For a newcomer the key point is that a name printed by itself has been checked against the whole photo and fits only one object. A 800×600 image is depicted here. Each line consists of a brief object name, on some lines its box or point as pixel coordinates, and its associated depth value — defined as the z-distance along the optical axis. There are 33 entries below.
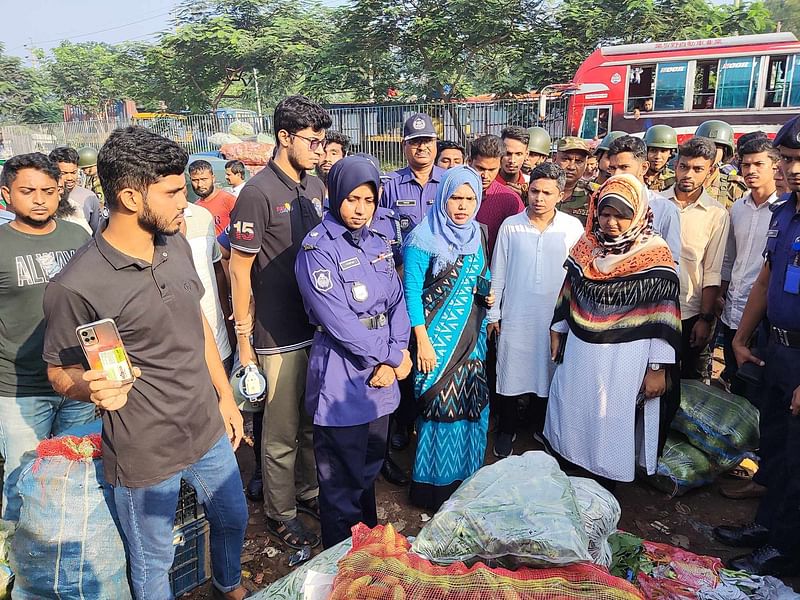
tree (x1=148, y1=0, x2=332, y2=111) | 22.19
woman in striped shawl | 2.90
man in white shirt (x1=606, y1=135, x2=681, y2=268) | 3.49
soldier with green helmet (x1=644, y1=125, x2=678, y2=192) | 4.61
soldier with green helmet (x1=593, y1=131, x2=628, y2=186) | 4.57
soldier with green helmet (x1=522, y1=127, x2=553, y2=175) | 5.07
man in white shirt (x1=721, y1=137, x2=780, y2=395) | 3.68
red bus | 11.49
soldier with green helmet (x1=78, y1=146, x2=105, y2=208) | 7.16
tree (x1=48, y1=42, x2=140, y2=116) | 33.66
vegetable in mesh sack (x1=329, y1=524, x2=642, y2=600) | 1.41
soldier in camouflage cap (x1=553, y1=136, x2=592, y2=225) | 4.54
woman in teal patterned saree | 3.03
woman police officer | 2.42
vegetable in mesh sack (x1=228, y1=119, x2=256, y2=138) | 15.65
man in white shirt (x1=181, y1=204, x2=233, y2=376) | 3.19
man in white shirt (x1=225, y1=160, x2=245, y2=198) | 7.04
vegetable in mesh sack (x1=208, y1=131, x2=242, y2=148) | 15.10
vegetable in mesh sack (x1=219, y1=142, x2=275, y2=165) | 8.74
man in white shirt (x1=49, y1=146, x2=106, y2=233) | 5.28
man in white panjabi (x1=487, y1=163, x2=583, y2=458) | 3.51
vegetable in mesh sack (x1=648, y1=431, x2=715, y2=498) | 3.28
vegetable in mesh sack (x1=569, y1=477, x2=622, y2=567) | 1.87
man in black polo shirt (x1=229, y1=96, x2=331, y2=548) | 2.76
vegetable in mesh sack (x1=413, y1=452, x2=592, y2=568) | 1.53
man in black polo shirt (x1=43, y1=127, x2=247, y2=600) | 1.75
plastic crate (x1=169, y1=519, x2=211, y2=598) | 2.38
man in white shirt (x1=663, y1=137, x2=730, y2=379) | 3.79
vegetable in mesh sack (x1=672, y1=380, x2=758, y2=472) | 3.31
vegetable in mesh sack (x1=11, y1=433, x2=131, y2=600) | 2.04
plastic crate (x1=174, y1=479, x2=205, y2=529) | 2.35
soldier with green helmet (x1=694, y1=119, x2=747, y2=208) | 5.86
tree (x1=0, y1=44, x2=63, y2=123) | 39.38
